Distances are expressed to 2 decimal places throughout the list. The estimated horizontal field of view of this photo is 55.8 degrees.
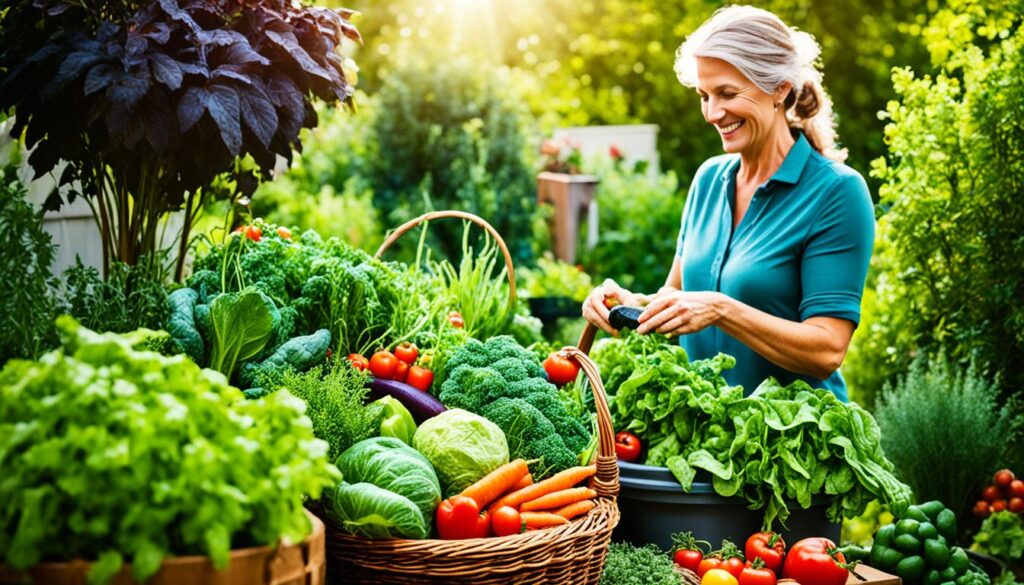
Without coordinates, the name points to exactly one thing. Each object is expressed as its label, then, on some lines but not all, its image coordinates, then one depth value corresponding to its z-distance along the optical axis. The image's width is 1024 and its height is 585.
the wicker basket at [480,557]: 2.17
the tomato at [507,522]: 2.31
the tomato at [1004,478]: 4.57
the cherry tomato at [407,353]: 2.98
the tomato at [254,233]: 3.07
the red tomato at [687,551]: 2.86
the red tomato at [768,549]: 2.85
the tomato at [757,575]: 2.81
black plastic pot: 2.89
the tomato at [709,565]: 2.83
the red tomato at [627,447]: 3.03
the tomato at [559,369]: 3.04
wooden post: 8.59
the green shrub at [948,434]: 4.58
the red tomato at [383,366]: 2.91
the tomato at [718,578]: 2.74
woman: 3.08
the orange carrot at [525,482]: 2.52
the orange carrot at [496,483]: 2.40
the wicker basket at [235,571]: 1.64
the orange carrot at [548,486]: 2.43
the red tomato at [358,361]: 2.91
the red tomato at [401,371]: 2.94
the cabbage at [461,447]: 2.47
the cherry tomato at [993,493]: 4.62
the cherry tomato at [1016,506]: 4.43
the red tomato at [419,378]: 2.91
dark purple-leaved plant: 2.55
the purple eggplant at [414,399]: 2.76
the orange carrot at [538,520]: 2.34
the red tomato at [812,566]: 2.84
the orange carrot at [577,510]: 2.43
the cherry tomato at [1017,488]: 4.50
